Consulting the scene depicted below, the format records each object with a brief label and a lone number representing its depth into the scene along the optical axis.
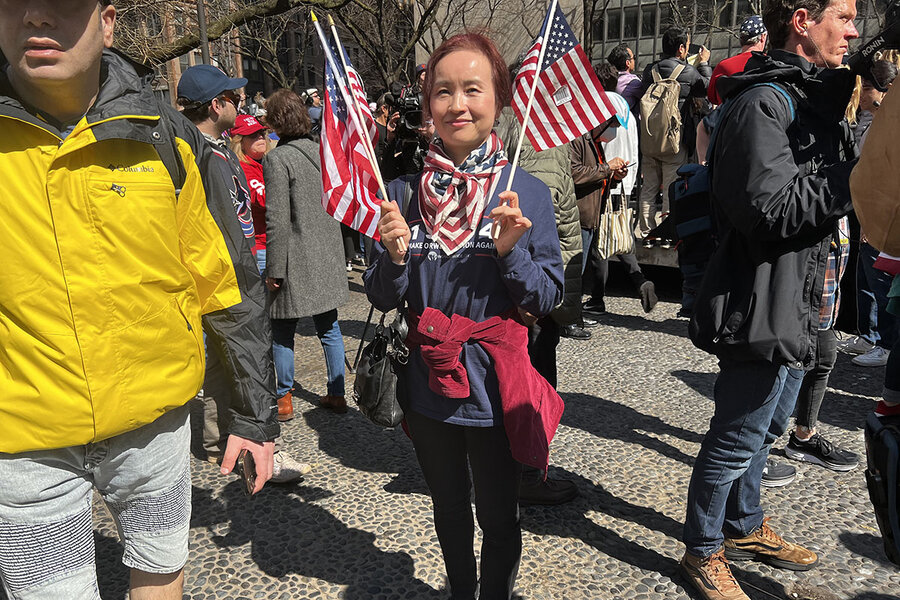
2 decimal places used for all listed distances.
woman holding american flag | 2.04
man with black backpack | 2.16
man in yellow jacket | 1.52
